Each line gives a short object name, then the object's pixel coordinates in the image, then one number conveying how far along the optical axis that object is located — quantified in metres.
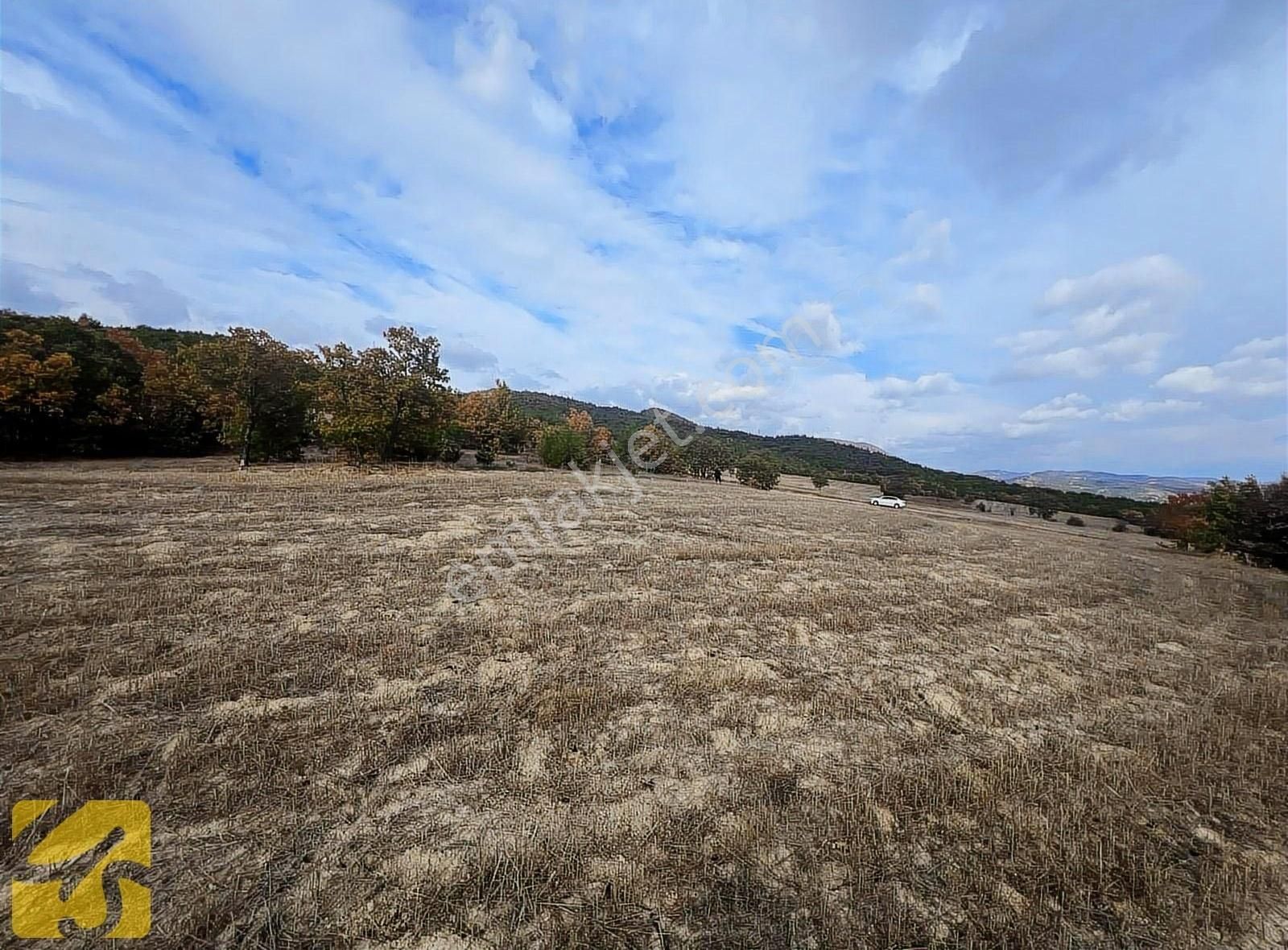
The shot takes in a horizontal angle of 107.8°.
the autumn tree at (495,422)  52.81
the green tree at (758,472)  54.53
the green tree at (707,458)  62.88
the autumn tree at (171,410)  37.97
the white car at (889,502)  45.82
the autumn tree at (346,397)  32.44
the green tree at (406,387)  33.31
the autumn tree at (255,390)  30.25
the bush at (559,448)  53.78
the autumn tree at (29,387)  30.19
